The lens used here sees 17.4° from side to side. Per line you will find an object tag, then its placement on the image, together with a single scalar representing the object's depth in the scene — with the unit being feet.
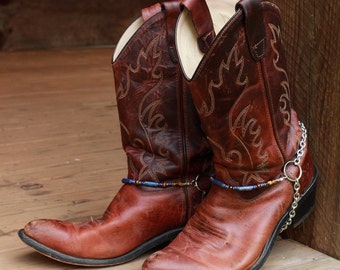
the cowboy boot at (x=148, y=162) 5.06
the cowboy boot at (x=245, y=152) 4.73
